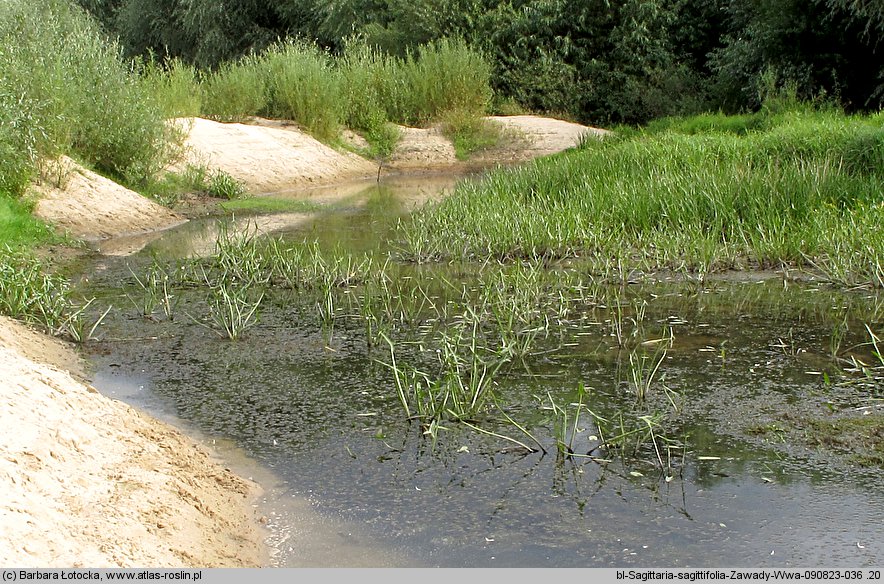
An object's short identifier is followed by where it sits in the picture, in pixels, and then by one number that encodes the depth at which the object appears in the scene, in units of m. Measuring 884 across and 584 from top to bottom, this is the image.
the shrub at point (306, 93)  21.45
